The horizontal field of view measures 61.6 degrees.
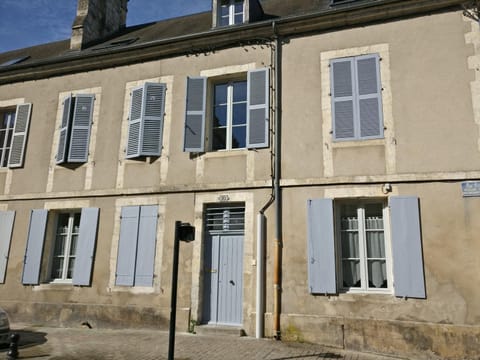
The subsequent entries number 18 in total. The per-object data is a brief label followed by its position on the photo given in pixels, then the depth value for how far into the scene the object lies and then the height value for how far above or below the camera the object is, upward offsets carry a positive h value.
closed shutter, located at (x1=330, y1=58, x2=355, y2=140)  6.86 +2.85
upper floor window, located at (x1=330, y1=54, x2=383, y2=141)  6.76 +2.82
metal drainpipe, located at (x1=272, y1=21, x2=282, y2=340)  6.46 +1.03
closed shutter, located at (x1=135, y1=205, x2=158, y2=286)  7.38 +0.27
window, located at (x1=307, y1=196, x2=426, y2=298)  6.02 +0.29
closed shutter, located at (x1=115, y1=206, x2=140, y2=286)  7.48 +0.27
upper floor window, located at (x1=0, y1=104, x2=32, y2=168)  9.00 +2.78
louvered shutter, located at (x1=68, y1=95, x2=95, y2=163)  8.42 +2.74
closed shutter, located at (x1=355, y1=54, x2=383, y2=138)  6.71 +2.82
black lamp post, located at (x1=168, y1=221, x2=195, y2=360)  4.30 +0.13
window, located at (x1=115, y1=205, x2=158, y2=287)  7.41 +0.27
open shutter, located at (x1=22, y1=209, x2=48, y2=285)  8.09 +0.23
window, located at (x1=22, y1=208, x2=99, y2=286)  7.83 +0.24
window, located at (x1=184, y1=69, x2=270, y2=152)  7.34 +2.80
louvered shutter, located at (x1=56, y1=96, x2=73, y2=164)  8.48 +2.66
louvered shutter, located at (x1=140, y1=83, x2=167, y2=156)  7.86 +2.77
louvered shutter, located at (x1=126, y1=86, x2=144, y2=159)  7.96 +2.74
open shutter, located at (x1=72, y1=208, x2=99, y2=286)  7.73 +0.24
